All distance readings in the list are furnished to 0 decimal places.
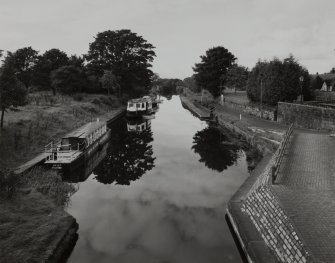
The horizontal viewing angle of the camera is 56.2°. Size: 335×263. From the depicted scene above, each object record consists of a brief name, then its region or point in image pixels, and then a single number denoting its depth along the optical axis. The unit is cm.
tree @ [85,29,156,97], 6881
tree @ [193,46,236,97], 7588
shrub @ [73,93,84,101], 5854
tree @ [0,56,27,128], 2572
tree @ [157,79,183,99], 17985
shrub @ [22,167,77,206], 1778
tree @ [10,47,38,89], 6462
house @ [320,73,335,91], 7256
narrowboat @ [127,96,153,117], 5600
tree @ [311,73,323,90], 7175
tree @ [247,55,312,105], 4250
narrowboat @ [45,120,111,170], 2302
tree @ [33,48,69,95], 6562
